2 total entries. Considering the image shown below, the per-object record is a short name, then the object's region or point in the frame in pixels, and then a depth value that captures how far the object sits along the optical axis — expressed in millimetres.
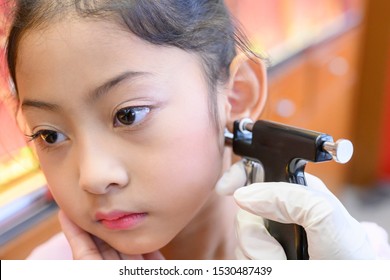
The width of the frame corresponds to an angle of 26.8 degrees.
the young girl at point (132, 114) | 464
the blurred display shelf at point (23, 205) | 680
